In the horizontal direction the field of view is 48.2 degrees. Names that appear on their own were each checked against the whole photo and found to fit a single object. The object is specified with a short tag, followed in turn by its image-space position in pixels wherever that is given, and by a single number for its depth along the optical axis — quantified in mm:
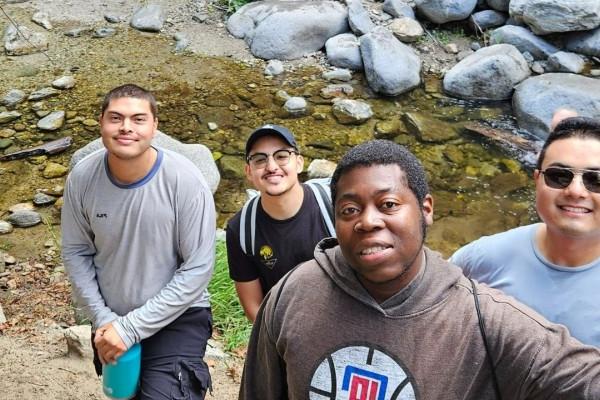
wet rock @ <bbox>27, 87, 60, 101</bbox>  8484
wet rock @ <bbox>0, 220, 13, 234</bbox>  6145
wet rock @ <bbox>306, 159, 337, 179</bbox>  6875
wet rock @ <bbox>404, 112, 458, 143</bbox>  7758
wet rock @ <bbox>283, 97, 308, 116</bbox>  8273
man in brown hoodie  1470
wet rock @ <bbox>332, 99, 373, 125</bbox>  8055
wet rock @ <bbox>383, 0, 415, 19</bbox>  9914
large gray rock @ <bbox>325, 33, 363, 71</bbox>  9266
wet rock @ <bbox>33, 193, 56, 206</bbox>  6559
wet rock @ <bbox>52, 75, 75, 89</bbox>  8742
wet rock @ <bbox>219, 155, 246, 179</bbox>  7074
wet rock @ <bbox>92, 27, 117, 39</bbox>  10102
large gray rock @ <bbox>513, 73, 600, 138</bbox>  7680
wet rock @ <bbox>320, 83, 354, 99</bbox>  8672
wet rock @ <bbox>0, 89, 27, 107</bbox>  8336
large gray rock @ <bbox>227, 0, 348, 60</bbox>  9633
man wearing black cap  2787
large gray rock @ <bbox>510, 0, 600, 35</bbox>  8750
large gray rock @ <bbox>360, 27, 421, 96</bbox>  8672
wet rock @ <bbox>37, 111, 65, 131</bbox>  7852
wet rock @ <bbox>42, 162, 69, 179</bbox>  7020
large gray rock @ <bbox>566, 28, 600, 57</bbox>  8922
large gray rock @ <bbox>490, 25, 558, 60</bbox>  9117
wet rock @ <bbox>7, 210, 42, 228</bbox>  6273
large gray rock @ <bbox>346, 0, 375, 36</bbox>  9625
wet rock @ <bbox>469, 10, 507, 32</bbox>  9797
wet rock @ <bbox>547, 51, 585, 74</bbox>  8734
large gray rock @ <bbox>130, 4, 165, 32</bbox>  10281
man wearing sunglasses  1955
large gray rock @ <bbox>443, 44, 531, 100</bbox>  8547
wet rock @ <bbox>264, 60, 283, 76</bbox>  9281
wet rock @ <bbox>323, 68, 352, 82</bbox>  9055
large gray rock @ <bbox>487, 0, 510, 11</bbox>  9727
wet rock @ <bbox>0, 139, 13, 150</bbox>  7495
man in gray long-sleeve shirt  2758
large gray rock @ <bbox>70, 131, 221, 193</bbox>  6195
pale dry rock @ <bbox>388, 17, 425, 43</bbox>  9617
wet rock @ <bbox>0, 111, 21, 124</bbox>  7970
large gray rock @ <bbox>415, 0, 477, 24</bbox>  9734
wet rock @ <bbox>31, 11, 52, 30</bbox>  10180
